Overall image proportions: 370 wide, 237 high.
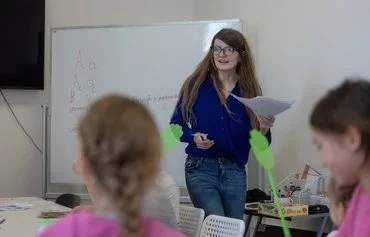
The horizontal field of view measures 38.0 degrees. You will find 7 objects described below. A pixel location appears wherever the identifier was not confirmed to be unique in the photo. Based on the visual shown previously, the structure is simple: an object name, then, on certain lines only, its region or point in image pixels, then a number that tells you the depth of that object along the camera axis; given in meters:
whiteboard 3.81
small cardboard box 2.83
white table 2.03
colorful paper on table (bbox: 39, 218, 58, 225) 2.19
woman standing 2.61
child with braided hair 0.95
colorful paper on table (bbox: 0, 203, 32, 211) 2.68
